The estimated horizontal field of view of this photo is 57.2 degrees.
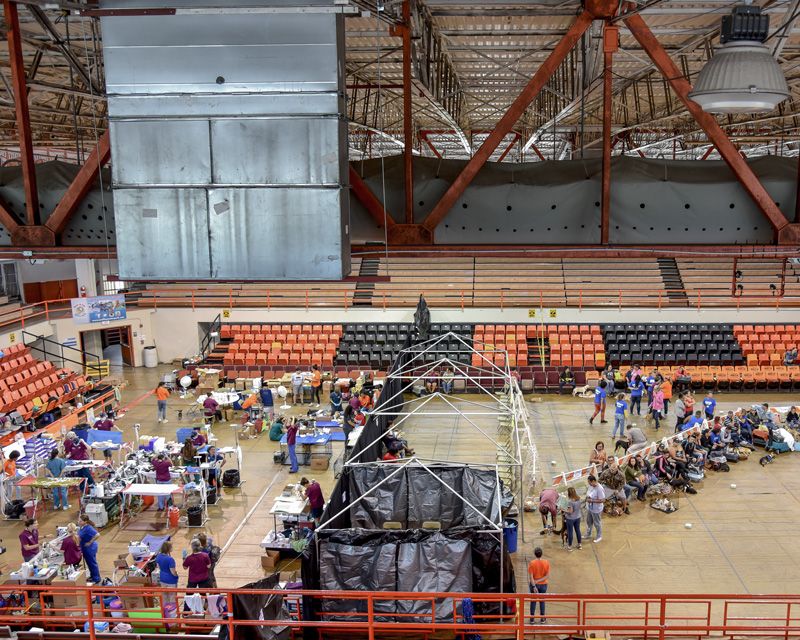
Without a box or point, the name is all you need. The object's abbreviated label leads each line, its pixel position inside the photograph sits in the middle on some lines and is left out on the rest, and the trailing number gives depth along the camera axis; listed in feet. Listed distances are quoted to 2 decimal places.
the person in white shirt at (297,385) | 77.43
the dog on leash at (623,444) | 54.86
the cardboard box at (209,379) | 82.64
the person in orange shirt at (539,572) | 37.14
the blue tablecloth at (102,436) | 58.54
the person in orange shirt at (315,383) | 76.54
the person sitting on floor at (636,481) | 51.78
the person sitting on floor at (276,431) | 61.87
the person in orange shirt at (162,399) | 68.64
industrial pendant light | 19.51
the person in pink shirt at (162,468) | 50.42
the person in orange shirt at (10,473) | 50.50
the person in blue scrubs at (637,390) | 71.24
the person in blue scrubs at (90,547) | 40.29
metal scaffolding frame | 50.06
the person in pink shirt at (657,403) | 68.23
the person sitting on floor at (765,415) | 63.77
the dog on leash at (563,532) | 45.45
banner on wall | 76.28
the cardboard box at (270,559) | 42.55
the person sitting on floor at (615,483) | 50.16
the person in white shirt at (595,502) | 45.14
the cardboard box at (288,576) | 40.09
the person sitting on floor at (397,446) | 57.11
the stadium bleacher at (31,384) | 67.56
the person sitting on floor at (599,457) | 52.33
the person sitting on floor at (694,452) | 56.54
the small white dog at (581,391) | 79.77
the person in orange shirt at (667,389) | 69.62
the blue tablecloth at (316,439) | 57.98
